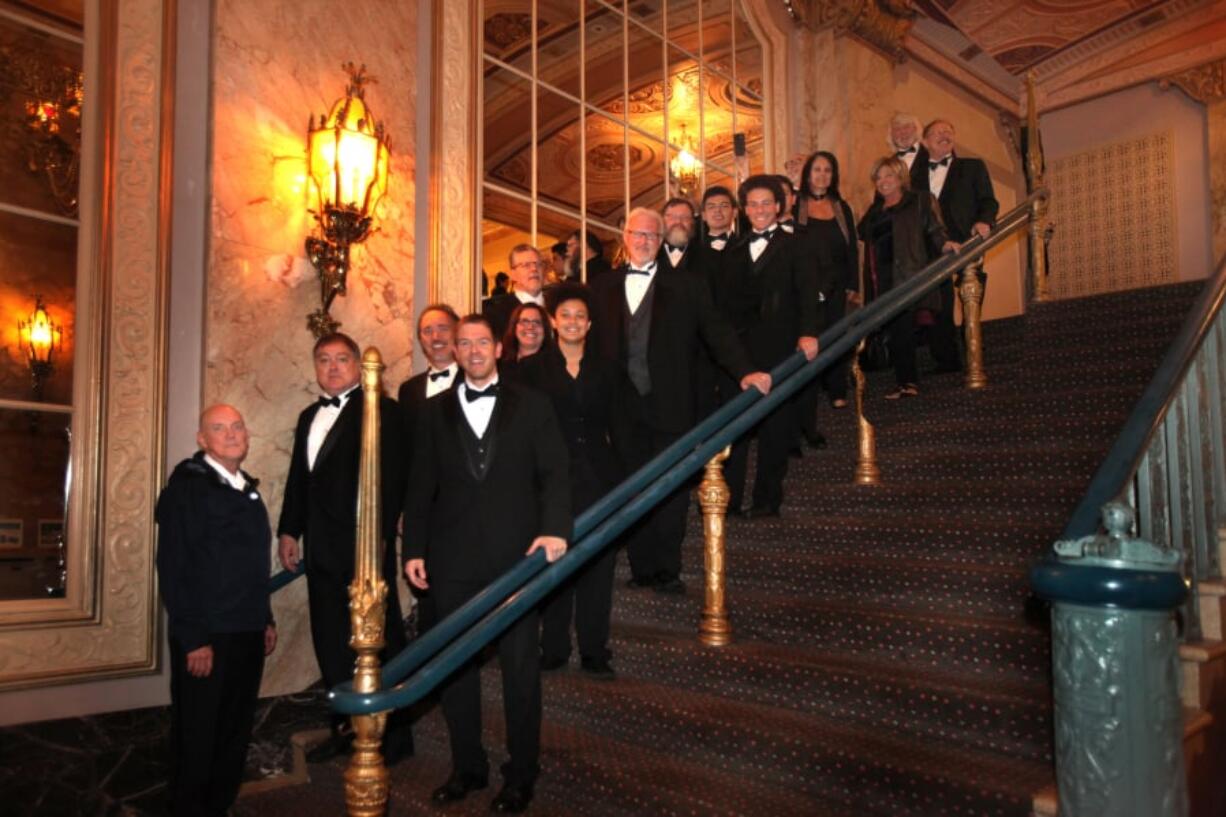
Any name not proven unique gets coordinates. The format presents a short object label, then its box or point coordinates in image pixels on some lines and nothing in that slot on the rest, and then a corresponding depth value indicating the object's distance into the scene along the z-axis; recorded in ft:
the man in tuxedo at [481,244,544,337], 13.88
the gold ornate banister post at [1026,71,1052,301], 20.33
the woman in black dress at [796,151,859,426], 17.75
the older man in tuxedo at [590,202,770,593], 12.83
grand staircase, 8.37
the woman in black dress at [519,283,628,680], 11.34
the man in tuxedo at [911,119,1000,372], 18.06
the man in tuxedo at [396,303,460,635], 12.60
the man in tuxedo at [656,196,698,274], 14.92
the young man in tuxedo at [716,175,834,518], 13.96
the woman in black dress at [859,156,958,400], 17.24
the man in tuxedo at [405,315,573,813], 9.32
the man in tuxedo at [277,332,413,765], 11.41
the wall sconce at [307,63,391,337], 14.94
